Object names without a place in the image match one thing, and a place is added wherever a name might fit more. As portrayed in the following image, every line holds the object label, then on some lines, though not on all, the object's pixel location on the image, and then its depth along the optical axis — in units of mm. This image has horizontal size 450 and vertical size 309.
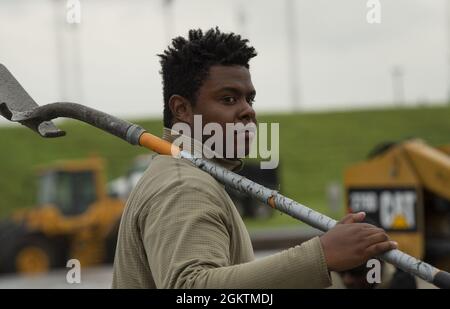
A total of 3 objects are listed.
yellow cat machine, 8875
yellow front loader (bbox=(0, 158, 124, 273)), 17578
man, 1927
